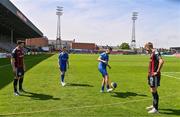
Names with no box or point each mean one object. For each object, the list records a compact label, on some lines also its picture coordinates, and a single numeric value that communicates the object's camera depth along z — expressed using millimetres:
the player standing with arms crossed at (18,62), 6087
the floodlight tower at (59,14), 66974
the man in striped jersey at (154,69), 4684
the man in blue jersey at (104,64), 6418
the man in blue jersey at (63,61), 7624
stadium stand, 20758
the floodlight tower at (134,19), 70049
